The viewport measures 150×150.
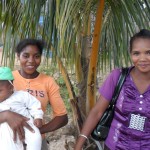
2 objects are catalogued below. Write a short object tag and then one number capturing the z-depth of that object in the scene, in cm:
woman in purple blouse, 184
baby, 193
